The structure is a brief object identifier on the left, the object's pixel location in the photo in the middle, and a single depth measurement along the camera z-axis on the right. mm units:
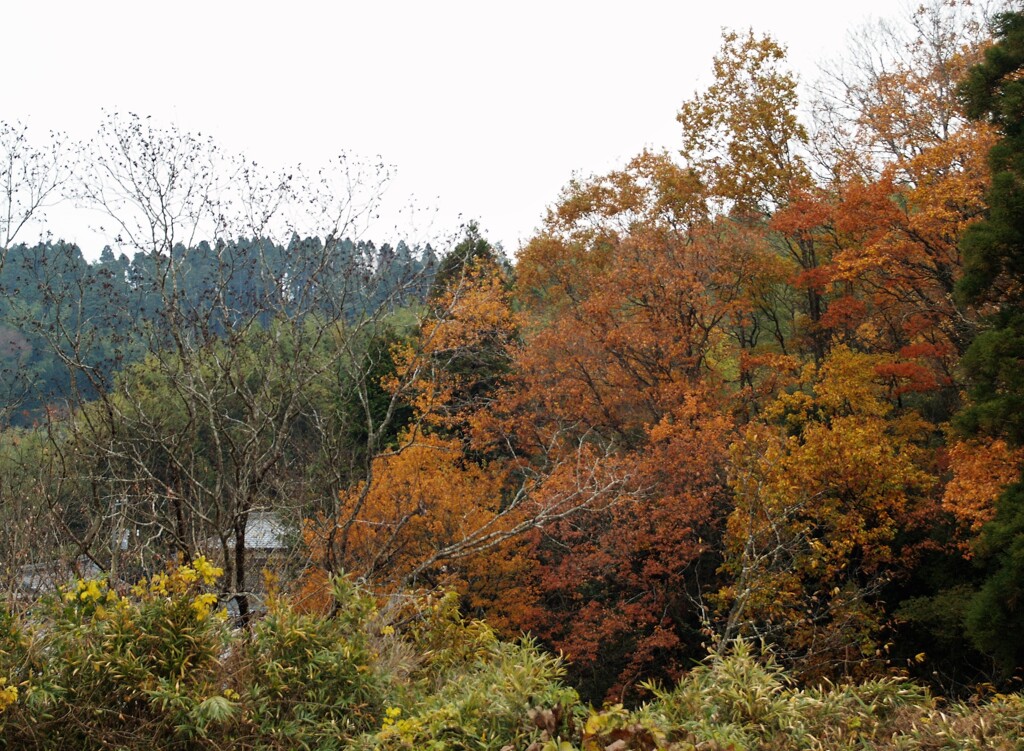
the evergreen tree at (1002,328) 10000
